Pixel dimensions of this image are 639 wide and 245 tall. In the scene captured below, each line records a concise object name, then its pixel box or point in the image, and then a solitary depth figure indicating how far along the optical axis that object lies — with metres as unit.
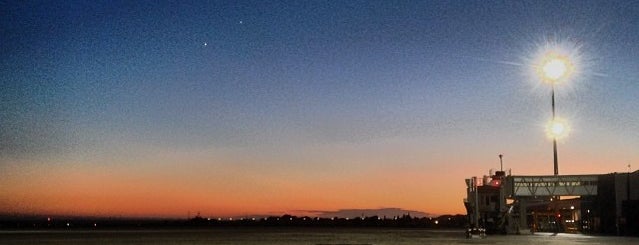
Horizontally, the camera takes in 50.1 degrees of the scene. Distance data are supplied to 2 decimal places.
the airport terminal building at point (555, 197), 74.31
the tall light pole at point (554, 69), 74.81
